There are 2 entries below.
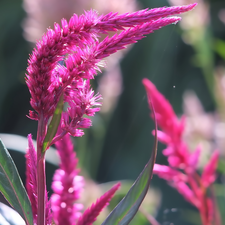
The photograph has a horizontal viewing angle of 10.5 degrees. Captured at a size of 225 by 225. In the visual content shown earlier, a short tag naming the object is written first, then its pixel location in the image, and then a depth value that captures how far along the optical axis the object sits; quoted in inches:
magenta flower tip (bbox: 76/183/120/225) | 34.3
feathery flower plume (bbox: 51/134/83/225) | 35.7
